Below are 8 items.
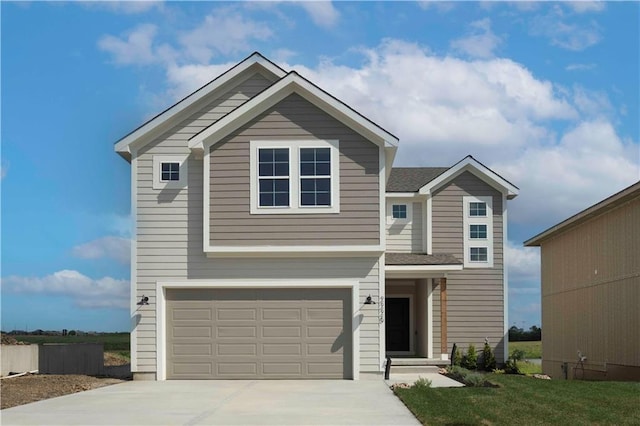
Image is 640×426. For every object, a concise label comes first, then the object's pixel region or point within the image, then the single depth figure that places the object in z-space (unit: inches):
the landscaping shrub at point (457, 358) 888.3
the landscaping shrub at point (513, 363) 908.0
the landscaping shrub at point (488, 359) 908.6
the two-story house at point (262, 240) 698.8
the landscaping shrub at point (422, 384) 596.4
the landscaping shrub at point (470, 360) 903.1
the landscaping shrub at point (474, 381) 618.2
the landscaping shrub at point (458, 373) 677.7
